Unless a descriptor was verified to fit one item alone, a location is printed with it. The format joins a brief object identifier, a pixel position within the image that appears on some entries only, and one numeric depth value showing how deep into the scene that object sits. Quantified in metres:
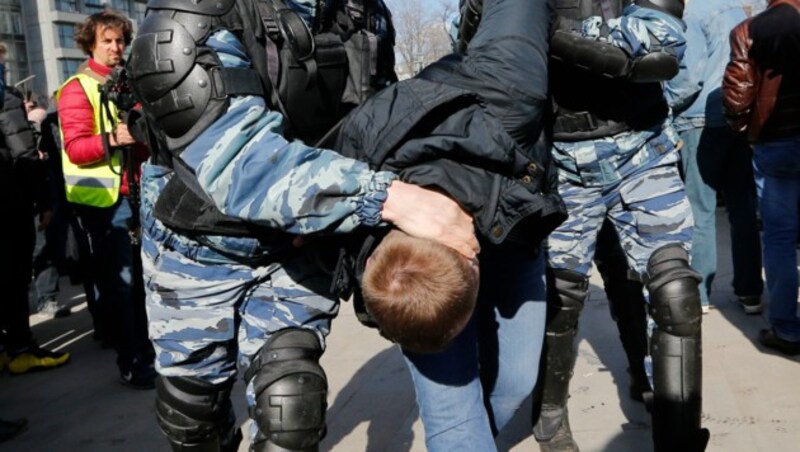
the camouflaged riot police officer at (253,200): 1.73
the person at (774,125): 3.84
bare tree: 22.58
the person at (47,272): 6.39
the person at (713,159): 4.73
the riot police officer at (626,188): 2.63
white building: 47.88
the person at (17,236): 4.58
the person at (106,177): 4.13
